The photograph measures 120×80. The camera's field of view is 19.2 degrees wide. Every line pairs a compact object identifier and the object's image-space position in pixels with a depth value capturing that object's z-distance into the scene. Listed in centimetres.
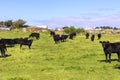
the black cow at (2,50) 2922
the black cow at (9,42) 4167
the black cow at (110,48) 2436
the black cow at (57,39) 4638
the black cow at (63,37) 4890
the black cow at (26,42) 3848
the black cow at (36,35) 5491
